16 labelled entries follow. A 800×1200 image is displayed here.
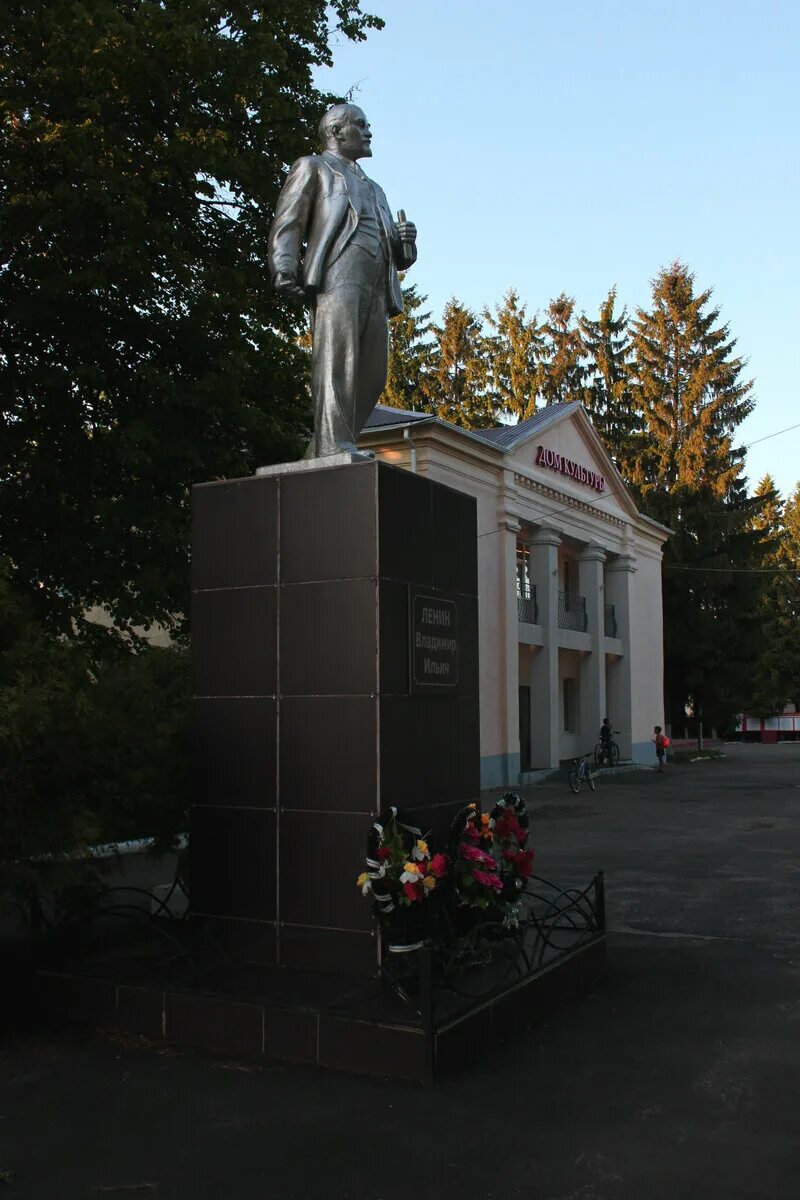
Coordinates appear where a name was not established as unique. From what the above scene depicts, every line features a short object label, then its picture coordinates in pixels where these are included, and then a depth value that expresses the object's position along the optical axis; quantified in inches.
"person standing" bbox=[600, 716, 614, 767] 1272.1
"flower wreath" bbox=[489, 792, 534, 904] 261.0
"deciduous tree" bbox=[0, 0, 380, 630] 485.4
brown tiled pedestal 246.2
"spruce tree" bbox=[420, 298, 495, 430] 2073.1
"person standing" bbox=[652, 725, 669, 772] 1337.4
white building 1013.2
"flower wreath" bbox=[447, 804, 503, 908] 238.7
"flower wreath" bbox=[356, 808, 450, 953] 222.1
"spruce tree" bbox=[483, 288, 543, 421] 2075.5
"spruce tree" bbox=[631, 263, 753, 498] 2046.0
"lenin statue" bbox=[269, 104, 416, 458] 273.9
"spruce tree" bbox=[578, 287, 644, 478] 2146.9
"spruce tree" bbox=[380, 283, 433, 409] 2026.3
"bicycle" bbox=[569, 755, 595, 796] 1025.5
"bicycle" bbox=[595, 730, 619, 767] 1290.6
